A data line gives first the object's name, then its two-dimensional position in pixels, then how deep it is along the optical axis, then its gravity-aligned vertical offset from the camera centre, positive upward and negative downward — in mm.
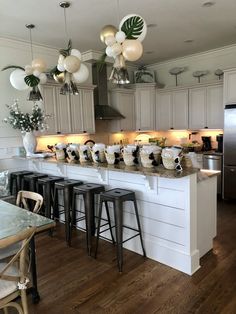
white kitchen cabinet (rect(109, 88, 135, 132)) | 6348 +622
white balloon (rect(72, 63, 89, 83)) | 3248 +742
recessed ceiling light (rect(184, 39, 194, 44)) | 5137 +1783
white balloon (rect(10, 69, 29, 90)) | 3605 +781
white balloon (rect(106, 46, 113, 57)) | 2528 +795
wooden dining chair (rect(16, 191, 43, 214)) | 2589 -646
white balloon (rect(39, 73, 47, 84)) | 3580 +791
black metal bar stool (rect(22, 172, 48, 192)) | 4117 -727
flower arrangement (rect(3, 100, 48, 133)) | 4453 +277
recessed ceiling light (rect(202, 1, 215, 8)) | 3625 +1773
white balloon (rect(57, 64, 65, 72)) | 3041 +786
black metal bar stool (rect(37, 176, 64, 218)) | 3810 -819
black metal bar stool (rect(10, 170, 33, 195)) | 4344 -741
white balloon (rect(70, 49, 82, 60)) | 3235 +1005
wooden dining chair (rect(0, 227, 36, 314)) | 1663 -972
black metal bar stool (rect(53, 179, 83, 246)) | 3391 -793
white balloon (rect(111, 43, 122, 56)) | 2504 +811
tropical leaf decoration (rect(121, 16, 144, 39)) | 2422 +994
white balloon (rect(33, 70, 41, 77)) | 3438 +822
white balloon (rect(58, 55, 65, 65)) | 3012 +867
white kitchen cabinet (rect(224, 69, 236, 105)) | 4832 +794
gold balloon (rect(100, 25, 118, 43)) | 2625 +1028
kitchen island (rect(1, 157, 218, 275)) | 2627 -868
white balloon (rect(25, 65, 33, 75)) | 3410 +853
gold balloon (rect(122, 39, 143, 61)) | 2471 +798
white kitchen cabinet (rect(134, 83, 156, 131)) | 6562 +655
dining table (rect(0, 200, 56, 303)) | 1960 -691
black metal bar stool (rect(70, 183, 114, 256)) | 3148 -820
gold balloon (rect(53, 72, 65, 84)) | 3373 +747
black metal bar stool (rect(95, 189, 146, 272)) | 2727 -793
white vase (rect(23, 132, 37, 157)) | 4453 -132
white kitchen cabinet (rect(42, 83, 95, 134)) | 5031 +493
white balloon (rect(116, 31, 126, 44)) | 2457 +907
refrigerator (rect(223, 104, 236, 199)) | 4781 -417
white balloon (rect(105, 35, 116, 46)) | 2527 +897
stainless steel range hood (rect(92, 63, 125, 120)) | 5988 +825
